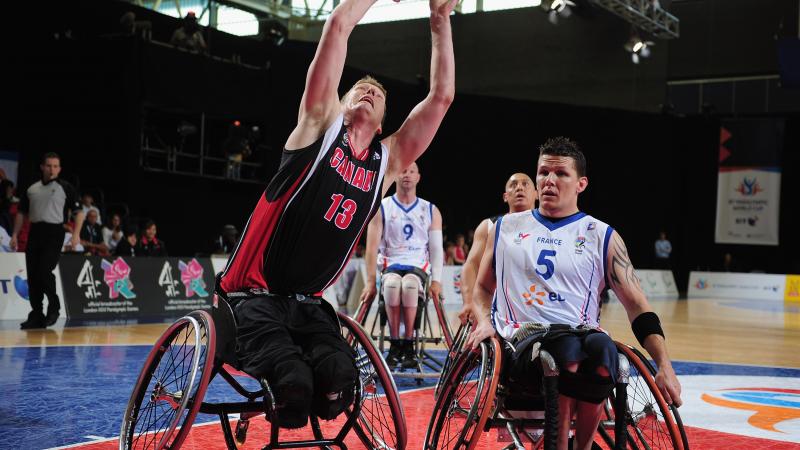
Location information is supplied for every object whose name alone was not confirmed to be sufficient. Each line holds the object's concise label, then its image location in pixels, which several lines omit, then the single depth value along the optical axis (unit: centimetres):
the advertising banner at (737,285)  1998
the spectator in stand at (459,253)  1518
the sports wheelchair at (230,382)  274
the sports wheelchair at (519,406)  291
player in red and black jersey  291
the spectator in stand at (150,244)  1127
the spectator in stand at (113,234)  1142
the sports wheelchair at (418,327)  612
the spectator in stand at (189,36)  1387
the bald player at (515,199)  518
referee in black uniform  842
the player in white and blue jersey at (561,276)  314
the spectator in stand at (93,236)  1073
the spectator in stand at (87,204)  1123
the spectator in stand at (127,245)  1095
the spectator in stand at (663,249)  2108
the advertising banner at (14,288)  933
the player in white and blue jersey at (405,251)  653
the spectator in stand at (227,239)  1287
